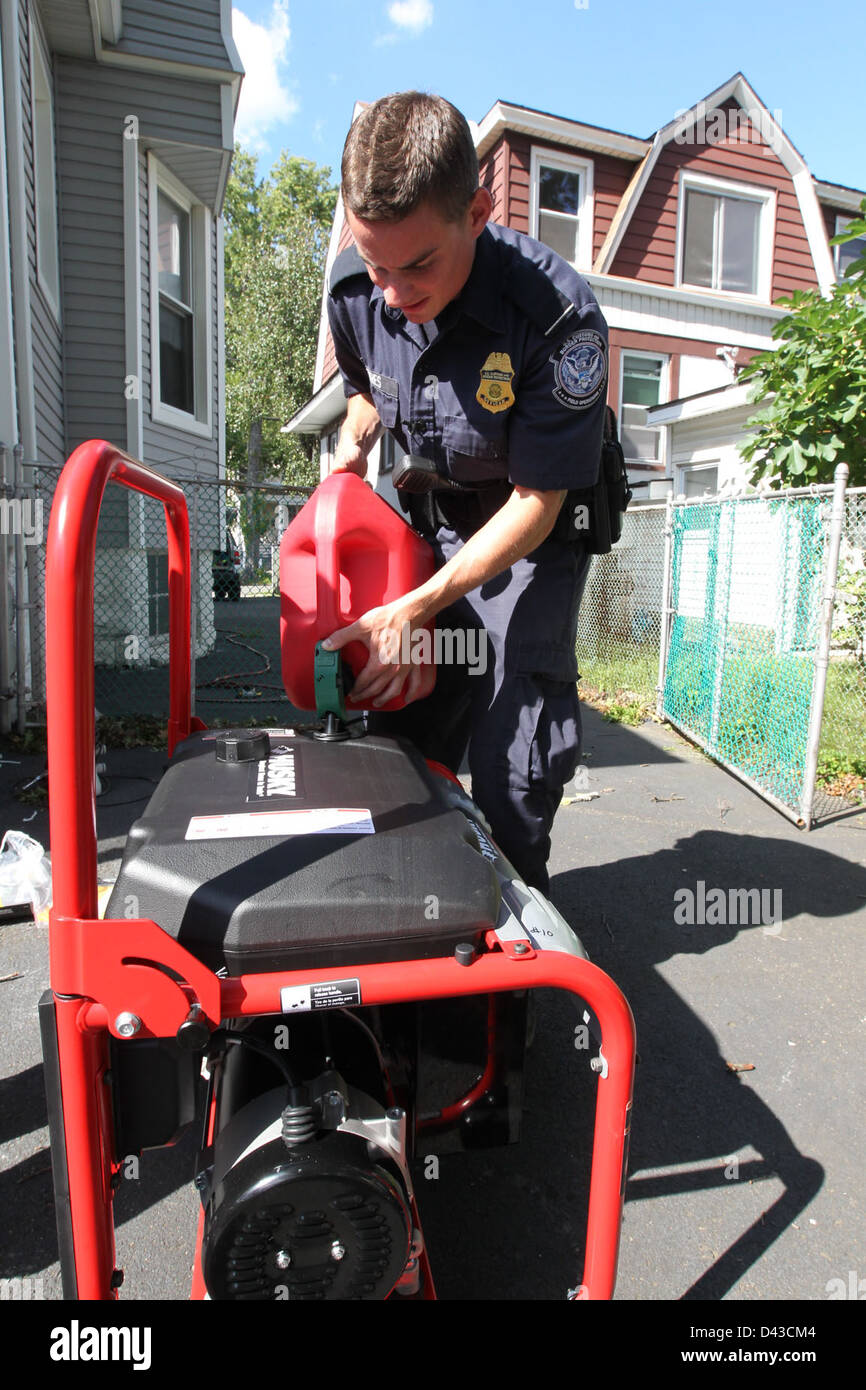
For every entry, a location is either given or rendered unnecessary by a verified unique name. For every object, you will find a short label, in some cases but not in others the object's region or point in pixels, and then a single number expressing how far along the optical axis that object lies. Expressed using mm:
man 1450
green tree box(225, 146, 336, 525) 27844
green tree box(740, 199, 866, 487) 4793
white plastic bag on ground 2418
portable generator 1001
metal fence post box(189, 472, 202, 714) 6336
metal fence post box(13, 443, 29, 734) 5008
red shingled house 11281
